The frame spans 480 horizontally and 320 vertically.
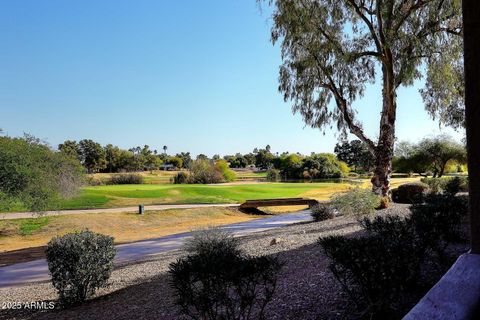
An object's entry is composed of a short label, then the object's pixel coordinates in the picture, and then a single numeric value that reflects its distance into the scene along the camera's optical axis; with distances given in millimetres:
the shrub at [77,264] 7805
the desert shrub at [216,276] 3896
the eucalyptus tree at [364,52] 16047
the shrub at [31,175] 18719
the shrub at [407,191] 21719
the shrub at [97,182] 55075
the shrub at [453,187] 10456
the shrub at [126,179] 60750
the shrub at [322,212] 18141
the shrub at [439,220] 5320
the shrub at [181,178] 61188
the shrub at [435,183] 22350
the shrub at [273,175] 74562
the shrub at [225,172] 66694
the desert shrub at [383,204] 16866
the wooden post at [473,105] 3285
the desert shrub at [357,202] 15820
